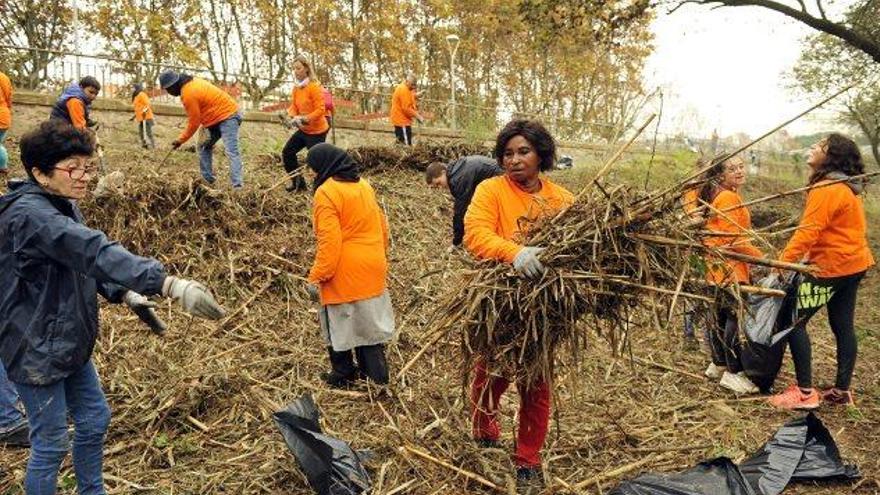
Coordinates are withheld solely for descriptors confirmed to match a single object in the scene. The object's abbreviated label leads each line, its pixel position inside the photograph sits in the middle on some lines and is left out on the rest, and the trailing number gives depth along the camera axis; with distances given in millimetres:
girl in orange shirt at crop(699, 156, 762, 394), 4221
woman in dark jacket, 2217
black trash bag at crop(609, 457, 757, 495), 2895
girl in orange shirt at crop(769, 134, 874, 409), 3947
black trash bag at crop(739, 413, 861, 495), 3163
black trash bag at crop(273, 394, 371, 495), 2961
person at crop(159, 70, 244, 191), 7109
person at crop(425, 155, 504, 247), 5417
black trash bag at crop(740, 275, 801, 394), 4203
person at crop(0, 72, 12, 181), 7207
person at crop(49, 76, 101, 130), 7461
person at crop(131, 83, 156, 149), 11344
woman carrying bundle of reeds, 2832
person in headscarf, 3975
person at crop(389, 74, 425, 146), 11445
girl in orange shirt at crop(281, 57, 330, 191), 7707
